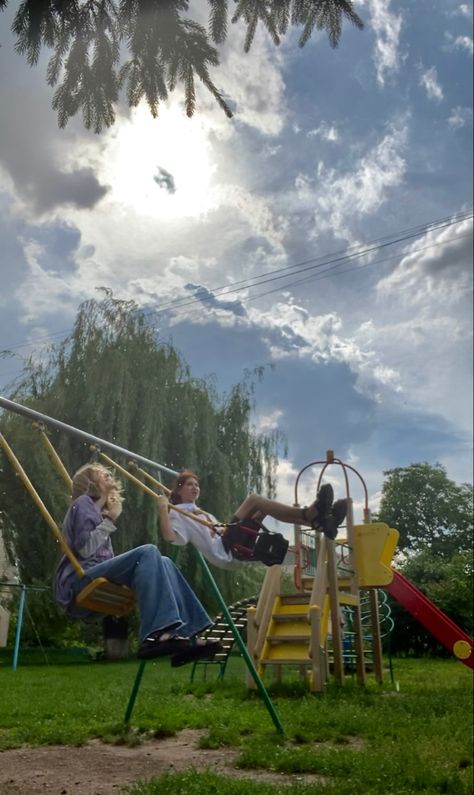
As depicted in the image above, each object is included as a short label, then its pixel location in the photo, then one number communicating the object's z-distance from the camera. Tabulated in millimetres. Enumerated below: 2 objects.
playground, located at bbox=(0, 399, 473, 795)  3502
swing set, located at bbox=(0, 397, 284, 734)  3195
